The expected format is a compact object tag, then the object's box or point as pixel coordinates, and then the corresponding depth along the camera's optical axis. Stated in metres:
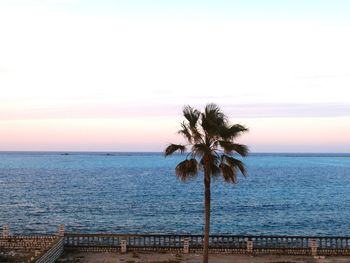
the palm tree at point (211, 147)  21.81
